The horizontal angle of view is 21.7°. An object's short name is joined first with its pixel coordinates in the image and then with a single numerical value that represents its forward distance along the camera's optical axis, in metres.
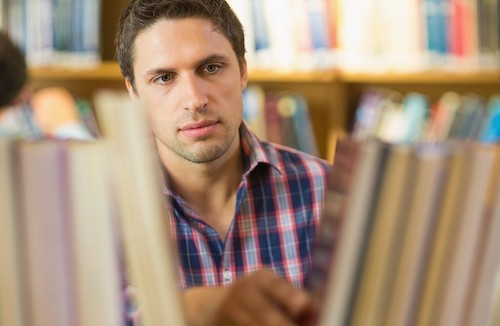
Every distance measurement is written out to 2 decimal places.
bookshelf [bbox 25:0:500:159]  2.83
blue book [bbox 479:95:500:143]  2.78
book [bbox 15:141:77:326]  0.93
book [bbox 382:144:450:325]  0.97
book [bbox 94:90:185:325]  0.91
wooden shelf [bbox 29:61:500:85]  2.78
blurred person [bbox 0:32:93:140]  2.76
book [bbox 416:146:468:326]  0.98
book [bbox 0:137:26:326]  0.94
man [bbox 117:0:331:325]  1.65
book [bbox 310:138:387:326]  0.95
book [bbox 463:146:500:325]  1.01
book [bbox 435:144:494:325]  0.99
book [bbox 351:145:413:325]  0.96
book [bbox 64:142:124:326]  0.93
